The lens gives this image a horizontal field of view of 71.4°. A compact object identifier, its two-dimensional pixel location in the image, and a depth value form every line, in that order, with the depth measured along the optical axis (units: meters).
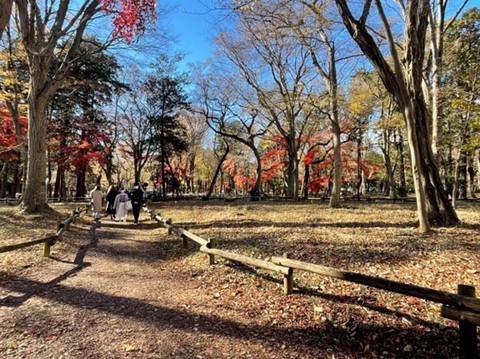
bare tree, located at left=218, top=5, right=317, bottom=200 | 19.22
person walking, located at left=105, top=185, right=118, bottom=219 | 15.47
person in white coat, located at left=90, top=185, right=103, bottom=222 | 14.19
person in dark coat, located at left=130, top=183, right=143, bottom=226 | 13.63
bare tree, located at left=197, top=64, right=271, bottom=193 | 25.43
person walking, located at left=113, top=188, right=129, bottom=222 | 14.49
